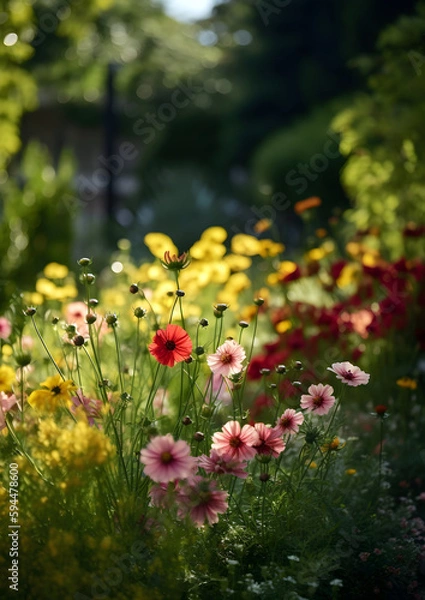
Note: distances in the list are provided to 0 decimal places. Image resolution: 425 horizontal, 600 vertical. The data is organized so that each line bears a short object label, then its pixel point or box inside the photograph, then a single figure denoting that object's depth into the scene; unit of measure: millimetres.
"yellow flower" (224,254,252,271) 4199
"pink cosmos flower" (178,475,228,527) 2002
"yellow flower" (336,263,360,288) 4391
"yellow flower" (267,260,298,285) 3998
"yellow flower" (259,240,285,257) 3953
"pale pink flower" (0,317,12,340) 3174
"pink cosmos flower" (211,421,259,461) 2100
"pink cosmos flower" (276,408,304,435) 2189
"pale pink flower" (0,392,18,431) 2322
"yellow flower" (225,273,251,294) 4027
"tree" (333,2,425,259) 4988
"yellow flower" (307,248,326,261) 4156
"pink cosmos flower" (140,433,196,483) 1870
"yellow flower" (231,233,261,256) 4198
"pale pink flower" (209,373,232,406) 2838
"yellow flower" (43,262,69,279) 3893
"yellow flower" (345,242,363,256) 4986
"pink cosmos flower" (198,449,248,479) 2078
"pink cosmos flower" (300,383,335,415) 2232
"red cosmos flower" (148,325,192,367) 2145
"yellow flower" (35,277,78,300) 3562
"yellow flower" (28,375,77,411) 2182
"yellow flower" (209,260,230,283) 3908
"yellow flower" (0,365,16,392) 2371
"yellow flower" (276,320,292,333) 3876
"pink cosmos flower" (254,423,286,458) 2127
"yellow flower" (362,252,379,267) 4965
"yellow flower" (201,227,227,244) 4109
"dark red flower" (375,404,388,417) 2377
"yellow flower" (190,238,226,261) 4070
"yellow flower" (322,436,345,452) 2303
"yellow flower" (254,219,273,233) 4328
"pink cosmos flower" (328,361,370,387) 2254
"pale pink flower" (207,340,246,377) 2242
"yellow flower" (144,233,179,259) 3596
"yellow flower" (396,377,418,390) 3043
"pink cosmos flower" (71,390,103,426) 2328
